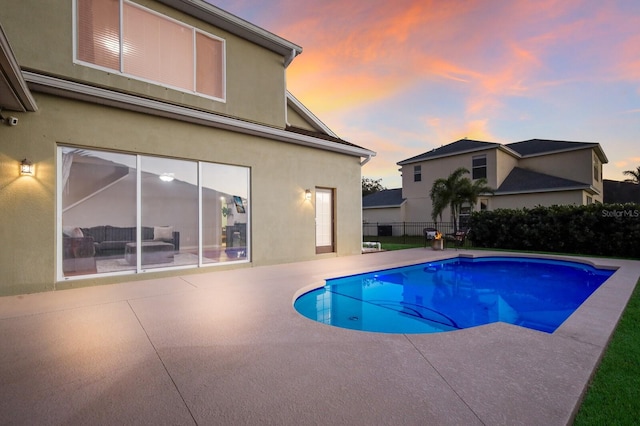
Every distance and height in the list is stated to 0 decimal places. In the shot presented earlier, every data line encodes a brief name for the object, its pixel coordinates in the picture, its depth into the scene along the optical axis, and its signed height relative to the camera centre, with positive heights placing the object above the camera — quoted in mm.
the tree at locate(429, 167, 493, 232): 16531 +1318
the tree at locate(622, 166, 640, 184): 33031 +4271
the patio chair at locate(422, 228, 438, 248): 13847 -868
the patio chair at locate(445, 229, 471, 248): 13269 -919
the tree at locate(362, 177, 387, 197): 46769 +4915
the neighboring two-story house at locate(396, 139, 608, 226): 18109 +2976
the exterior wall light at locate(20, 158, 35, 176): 5422 +954
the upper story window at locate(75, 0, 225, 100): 6367 +4040
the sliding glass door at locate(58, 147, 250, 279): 6117 +156
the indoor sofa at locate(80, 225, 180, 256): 6332 -372
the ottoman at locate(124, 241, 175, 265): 6660 -769
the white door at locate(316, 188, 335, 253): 10578 -147
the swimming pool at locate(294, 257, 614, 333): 5297 -1827
